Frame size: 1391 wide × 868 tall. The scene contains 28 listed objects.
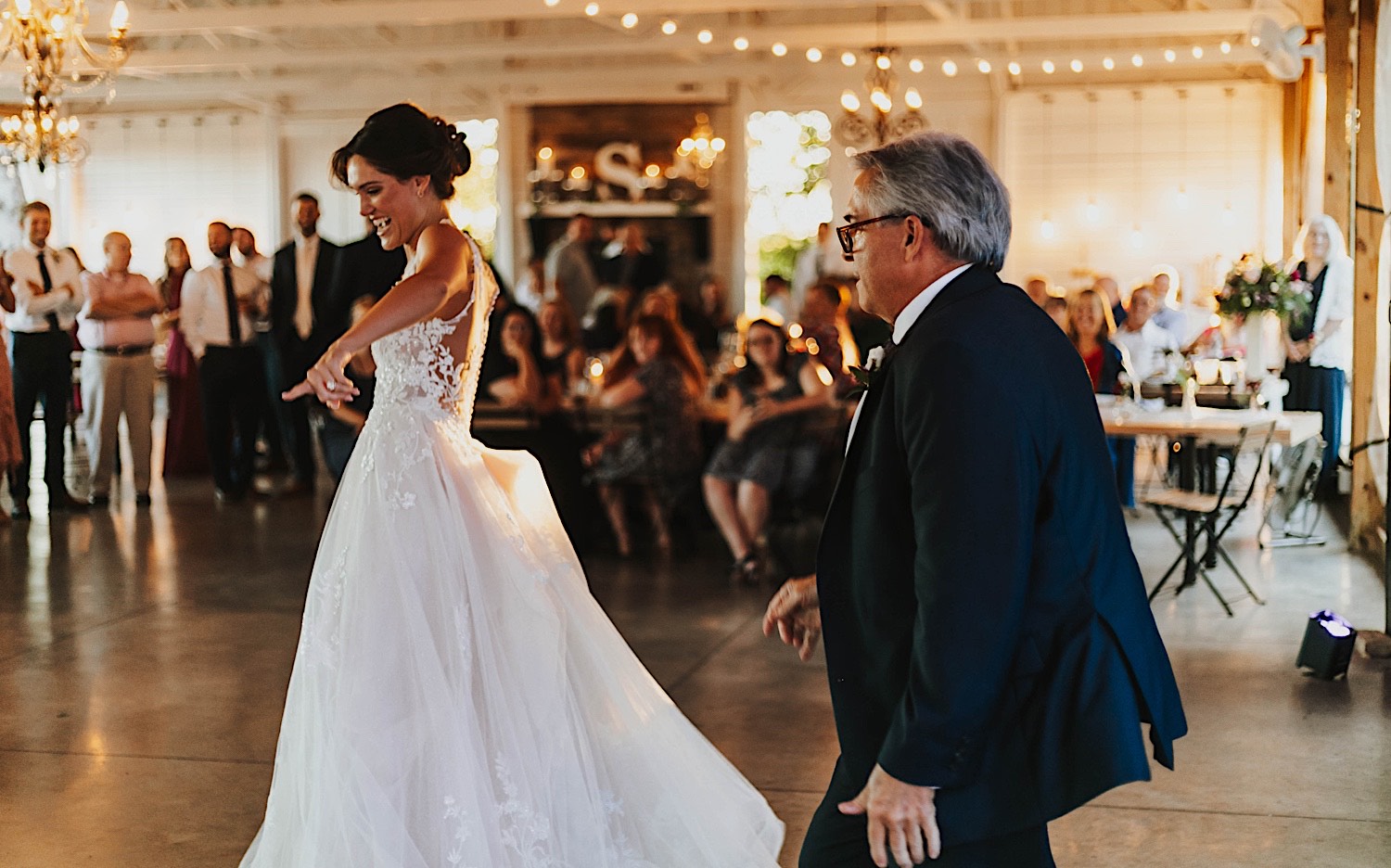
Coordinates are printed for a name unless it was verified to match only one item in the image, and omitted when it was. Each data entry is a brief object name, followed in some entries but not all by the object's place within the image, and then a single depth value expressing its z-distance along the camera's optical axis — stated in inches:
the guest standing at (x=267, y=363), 409.4
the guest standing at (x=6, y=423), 357.7
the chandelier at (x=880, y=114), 497.0
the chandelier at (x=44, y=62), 310.5
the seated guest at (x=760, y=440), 288.0
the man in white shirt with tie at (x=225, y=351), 402.3
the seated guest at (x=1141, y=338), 405.1
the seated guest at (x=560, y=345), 354.4
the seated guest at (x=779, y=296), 584.7
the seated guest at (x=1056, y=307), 397.1
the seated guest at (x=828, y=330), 320.8
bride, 121.5
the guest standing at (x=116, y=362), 378.6
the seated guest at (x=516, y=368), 322.3
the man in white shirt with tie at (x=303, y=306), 401.7
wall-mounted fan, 406.9
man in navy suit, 70.2
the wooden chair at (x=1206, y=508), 257.0
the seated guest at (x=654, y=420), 303.9
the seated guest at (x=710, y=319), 551.5
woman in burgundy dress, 449.4
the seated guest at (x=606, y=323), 481.6
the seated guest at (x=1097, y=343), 366.6
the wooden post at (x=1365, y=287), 306.4
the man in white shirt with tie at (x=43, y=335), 364.8
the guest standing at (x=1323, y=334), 358.6
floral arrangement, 329.4
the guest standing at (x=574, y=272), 657.6
